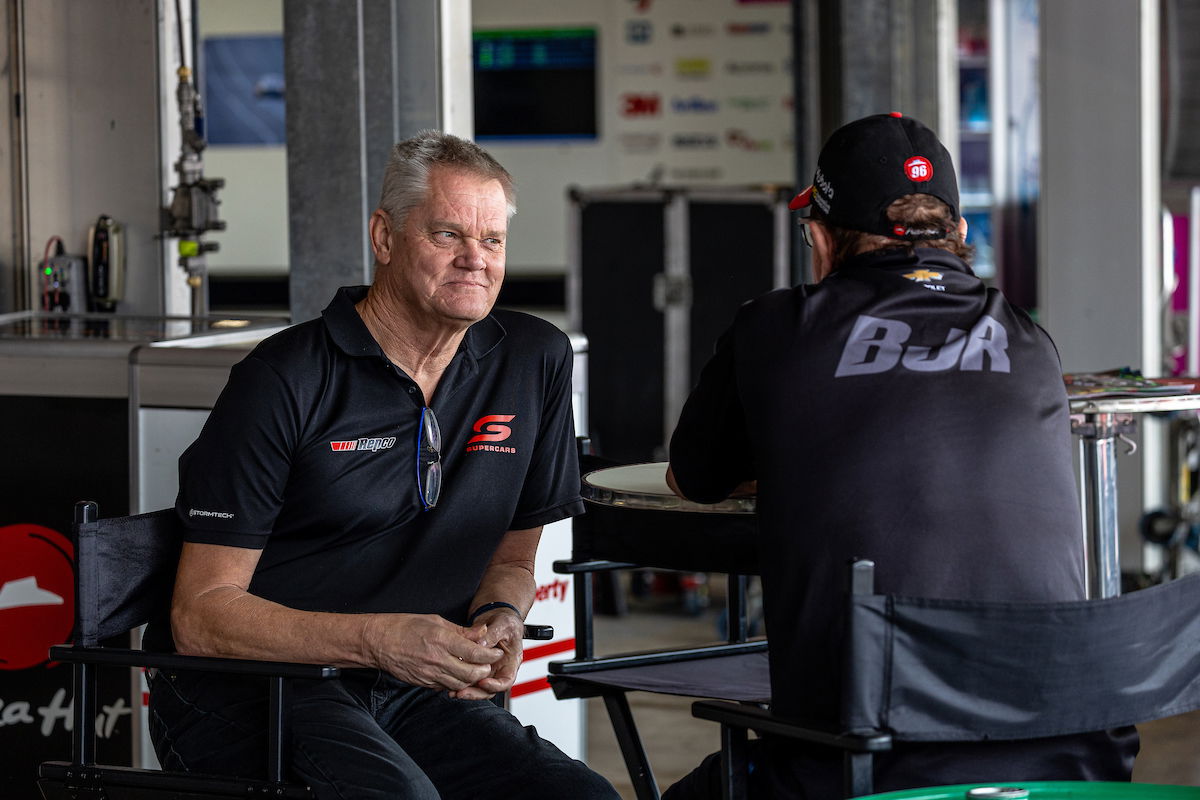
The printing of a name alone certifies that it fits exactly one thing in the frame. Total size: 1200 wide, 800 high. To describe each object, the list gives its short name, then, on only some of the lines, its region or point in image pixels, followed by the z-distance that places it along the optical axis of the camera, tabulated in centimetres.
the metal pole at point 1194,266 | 1177
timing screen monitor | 1914
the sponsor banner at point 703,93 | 1875
